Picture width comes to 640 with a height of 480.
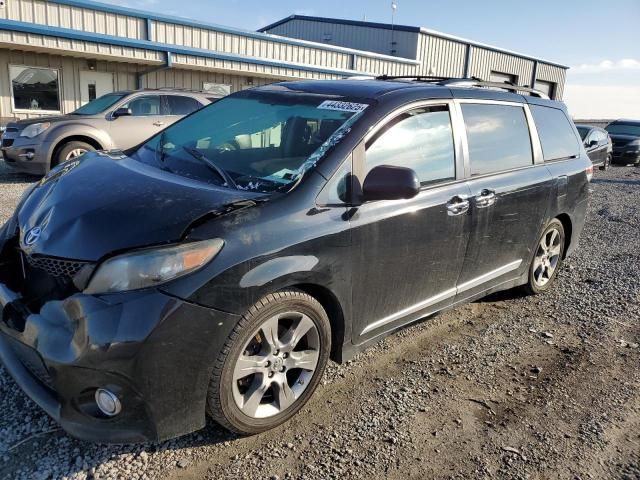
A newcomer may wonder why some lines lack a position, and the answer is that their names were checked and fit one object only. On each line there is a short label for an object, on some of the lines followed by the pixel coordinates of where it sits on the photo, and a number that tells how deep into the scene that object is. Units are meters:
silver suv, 8.91
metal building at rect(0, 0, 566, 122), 13.54
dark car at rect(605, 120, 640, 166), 19.39
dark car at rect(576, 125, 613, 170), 13.37
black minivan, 2.25
